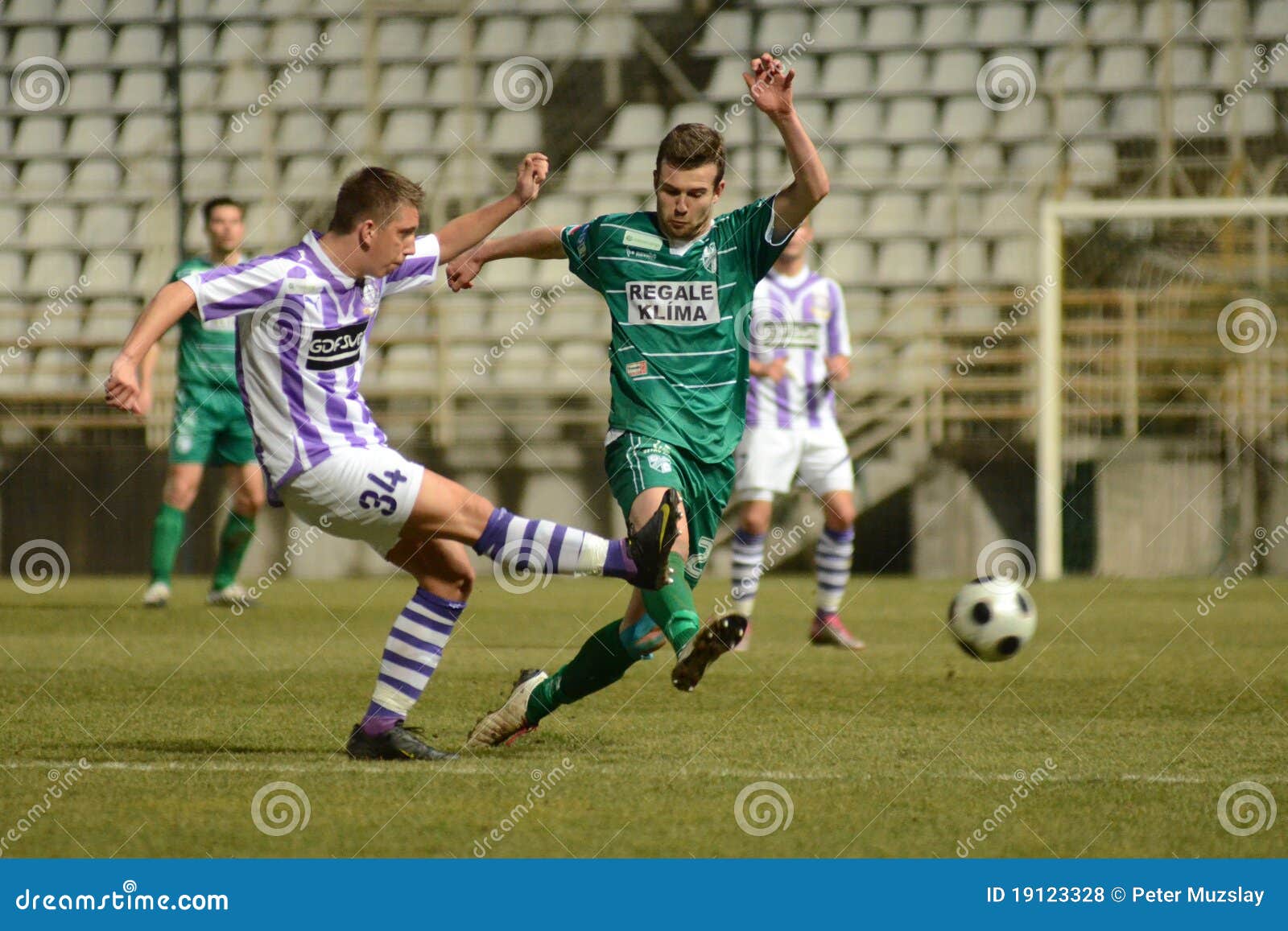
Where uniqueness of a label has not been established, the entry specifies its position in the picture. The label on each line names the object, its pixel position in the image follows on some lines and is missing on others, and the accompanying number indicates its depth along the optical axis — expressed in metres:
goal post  24.98
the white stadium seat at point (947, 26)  31.98
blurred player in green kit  19.05
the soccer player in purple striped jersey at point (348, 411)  8.59
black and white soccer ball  12.41
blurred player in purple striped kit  16.34
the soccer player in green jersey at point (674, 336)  9.27
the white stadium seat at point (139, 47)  33.78
